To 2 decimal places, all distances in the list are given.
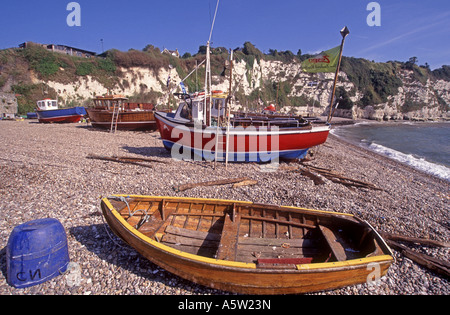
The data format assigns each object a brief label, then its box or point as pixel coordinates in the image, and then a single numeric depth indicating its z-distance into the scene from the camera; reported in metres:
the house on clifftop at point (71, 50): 52.35
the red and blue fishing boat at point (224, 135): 11.50
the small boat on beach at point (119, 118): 21.78
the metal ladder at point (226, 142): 10.54
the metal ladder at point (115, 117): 21.26
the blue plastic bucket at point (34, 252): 3.51
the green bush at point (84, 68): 39.03
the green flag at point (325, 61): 14.69
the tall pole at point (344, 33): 12.63
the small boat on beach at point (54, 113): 27.02
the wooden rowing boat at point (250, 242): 3.48
